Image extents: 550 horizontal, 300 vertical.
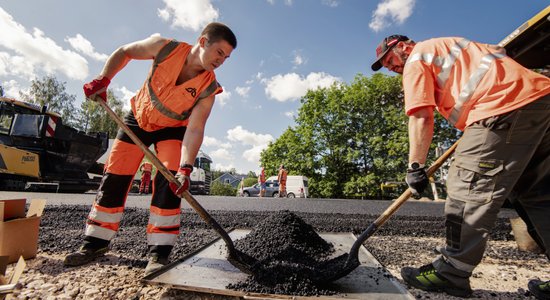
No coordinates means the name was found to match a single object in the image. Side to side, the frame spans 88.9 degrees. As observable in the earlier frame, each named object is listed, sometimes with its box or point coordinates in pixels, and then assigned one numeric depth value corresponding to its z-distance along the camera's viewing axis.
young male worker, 2.24
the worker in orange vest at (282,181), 16.73
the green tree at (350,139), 22.80
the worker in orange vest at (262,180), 17.95
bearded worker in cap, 1.66
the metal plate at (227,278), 1.63
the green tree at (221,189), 20.70
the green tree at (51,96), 30.86
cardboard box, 2.17
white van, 19.67
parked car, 20.94
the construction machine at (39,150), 8.98
